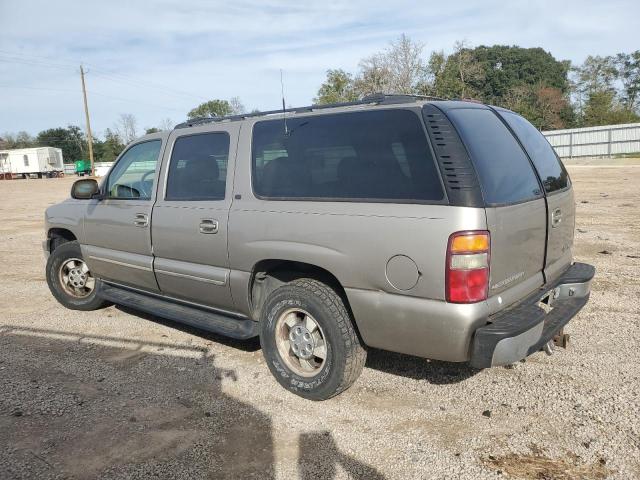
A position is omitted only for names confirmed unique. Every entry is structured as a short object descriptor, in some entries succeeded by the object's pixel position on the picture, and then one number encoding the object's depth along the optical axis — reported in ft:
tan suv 9.39
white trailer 178.91
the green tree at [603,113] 147.64
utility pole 149.48
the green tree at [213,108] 246.68
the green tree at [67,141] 289.33
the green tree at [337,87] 134.00
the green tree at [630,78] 200.23
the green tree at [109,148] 261.65
